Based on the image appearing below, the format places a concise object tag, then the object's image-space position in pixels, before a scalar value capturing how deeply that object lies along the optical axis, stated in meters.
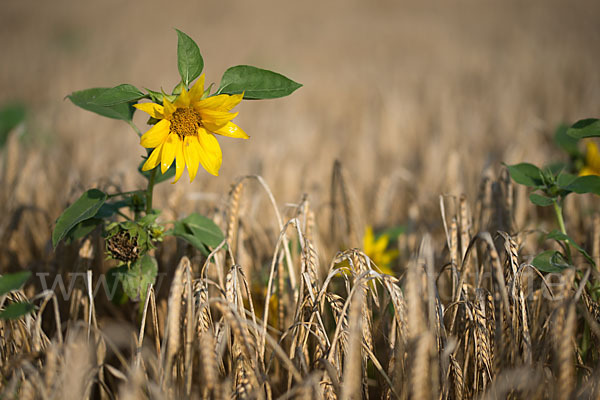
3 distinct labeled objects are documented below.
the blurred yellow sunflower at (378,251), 1.43
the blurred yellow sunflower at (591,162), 1.28
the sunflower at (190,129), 0.77
